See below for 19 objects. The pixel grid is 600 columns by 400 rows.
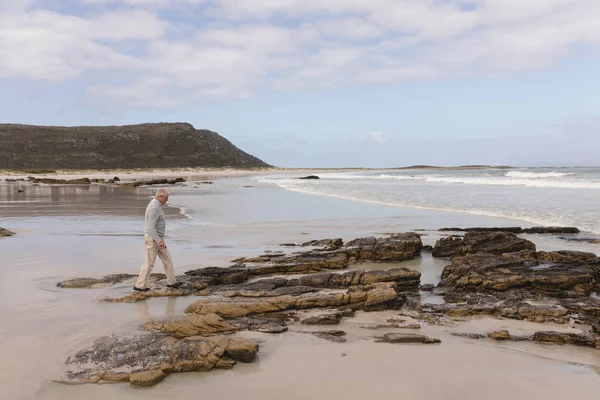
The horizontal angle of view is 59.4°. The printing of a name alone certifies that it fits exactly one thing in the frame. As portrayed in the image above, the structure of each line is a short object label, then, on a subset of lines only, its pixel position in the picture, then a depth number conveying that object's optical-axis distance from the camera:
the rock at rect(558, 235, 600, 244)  12.67
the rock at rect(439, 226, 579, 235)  13.90
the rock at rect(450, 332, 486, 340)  6.24
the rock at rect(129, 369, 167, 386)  4.89
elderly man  8.23
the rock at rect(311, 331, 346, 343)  6.14
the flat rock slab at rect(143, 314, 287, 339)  6.20
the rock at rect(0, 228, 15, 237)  13.95
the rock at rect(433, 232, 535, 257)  10.71
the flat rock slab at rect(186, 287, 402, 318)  7.04
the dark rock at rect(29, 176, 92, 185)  45.76
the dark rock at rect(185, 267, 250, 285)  8.81
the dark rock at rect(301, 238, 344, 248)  11.77
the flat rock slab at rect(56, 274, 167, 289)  8.53
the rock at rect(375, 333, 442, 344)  6.04
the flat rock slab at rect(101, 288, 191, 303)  7.72
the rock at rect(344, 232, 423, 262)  10.65
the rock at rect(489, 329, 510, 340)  6.19
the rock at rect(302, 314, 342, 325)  6.68
